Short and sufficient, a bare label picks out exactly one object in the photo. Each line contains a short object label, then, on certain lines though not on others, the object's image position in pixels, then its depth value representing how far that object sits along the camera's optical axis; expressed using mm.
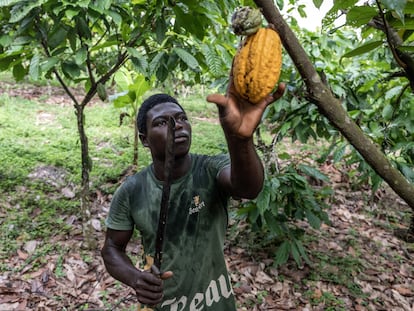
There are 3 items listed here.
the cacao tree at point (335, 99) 750
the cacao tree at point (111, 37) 1876
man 1369
